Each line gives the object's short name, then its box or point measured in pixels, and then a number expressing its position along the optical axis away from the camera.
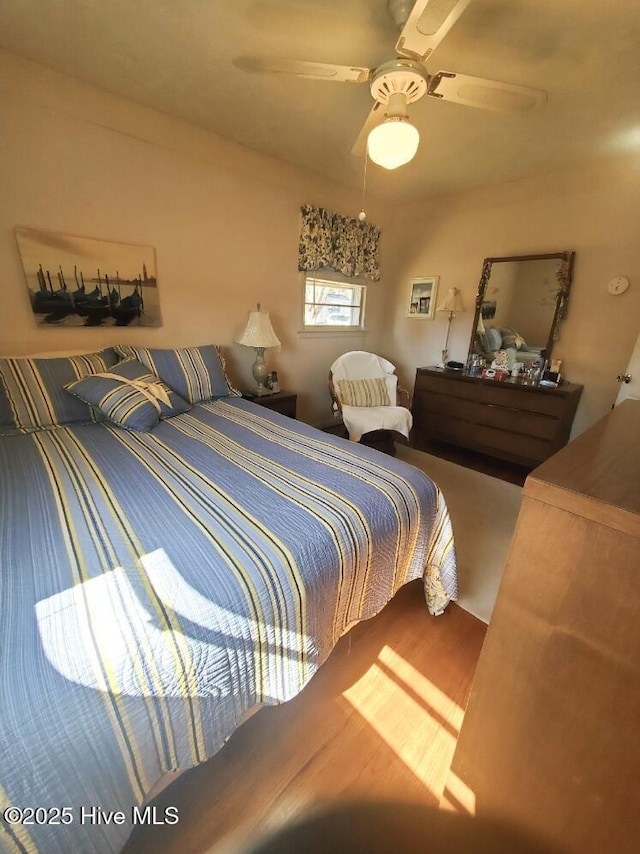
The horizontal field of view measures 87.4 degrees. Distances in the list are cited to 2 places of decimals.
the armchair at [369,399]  2.89
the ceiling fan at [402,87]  1.23
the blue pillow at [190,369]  2.09
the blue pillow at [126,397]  1.67
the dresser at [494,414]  2.67
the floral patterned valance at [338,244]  3.02
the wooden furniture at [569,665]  0.62
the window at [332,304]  3.31
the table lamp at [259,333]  2.56
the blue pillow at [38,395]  1.59
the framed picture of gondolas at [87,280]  1.91
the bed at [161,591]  0.55
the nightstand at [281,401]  2.64
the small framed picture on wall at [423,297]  3.54
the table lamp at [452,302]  3.23
